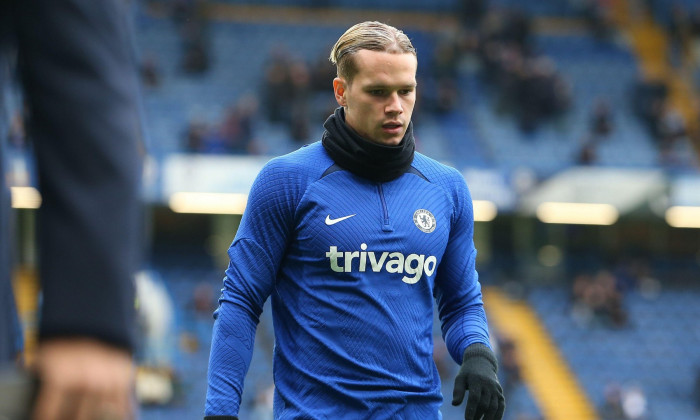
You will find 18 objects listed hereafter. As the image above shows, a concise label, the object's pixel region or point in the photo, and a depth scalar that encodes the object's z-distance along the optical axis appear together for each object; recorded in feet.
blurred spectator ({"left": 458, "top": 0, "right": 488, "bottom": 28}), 82.17
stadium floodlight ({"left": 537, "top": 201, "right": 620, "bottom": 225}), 73.26
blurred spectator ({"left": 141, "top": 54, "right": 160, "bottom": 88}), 72.23
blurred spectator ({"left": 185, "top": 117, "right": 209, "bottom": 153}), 68.18
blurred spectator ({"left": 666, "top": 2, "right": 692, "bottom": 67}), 84.99
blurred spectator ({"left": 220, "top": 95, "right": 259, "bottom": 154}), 68.80
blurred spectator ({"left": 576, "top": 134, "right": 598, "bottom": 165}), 72.74
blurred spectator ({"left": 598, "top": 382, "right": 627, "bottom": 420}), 58.95
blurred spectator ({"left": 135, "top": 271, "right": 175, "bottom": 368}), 58.54
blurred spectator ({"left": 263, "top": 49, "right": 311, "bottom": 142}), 69.97
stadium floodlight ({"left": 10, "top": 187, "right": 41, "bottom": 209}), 62.54
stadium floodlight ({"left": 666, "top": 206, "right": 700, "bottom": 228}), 73.92
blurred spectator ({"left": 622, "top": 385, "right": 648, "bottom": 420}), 58.49
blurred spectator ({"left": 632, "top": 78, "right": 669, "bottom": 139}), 77.41
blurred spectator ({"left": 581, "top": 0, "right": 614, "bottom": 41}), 87.15
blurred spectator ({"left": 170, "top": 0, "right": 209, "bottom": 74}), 76.79
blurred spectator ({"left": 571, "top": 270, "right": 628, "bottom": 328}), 68.08
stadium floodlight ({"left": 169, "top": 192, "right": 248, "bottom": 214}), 68.85
